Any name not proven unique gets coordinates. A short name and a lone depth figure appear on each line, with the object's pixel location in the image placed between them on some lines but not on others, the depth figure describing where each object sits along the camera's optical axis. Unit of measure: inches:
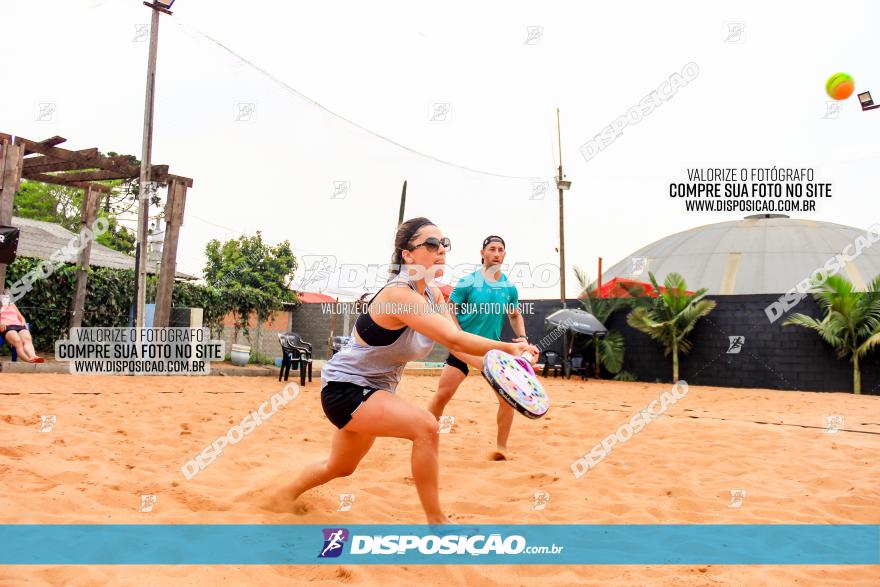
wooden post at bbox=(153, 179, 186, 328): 479.8
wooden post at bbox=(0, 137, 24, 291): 413.7
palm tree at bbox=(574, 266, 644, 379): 660.1
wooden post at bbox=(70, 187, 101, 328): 506.9
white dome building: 1101.7
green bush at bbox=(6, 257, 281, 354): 533.0
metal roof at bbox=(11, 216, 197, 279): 666.8
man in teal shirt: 196.5
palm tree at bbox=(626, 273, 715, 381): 605.0
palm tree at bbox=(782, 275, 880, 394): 516.1
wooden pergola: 417.4
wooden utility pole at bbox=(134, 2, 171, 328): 462.0
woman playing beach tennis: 113.1
